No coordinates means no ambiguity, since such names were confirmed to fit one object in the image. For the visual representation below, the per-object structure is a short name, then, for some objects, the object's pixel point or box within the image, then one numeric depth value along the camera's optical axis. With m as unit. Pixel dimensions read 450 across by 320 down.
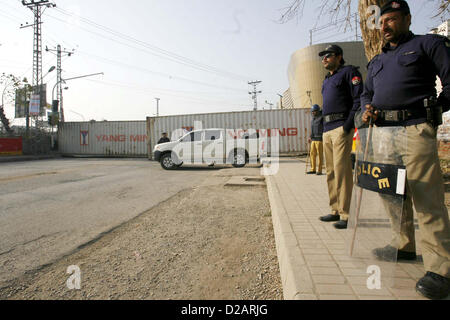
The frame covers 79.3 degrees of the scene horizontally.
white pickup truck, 10.87
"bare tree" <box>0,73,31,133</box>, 22.88
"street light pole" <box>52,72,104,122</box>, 21.28
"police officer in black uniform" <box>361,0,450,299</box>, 1.69
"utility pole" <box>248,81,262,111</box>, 61.44
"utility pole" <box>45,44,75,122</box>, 28.29
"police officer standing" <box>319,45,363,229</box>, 2.98
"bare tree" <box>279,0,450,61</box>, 4.50
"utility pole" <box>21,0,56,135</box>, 23.69
